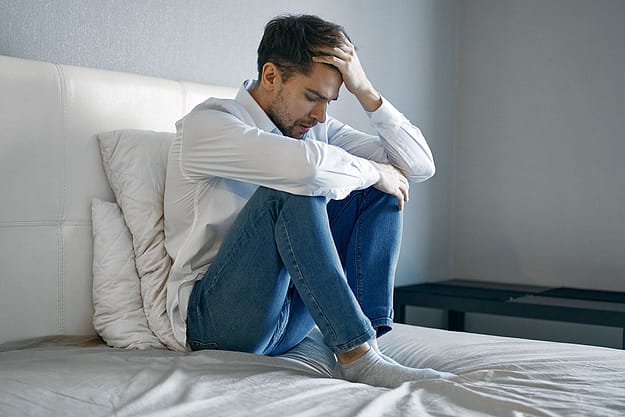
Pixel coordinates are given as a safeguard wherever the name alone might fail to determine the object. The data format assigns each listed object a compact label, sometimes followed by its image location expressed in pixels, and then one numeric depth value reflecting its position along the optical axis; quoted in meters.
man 1.56
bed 1.35
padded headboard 1.74
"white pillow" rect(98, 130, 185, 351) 1.86
